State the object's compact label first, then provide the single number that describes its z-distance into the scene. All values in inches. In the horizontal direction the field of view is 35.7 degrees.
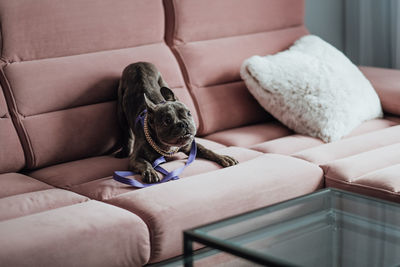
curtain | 135.6
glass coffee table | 58.6
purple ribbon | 80.0
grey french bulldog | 83.0
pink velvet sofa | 68.3
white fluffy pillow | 103.0
